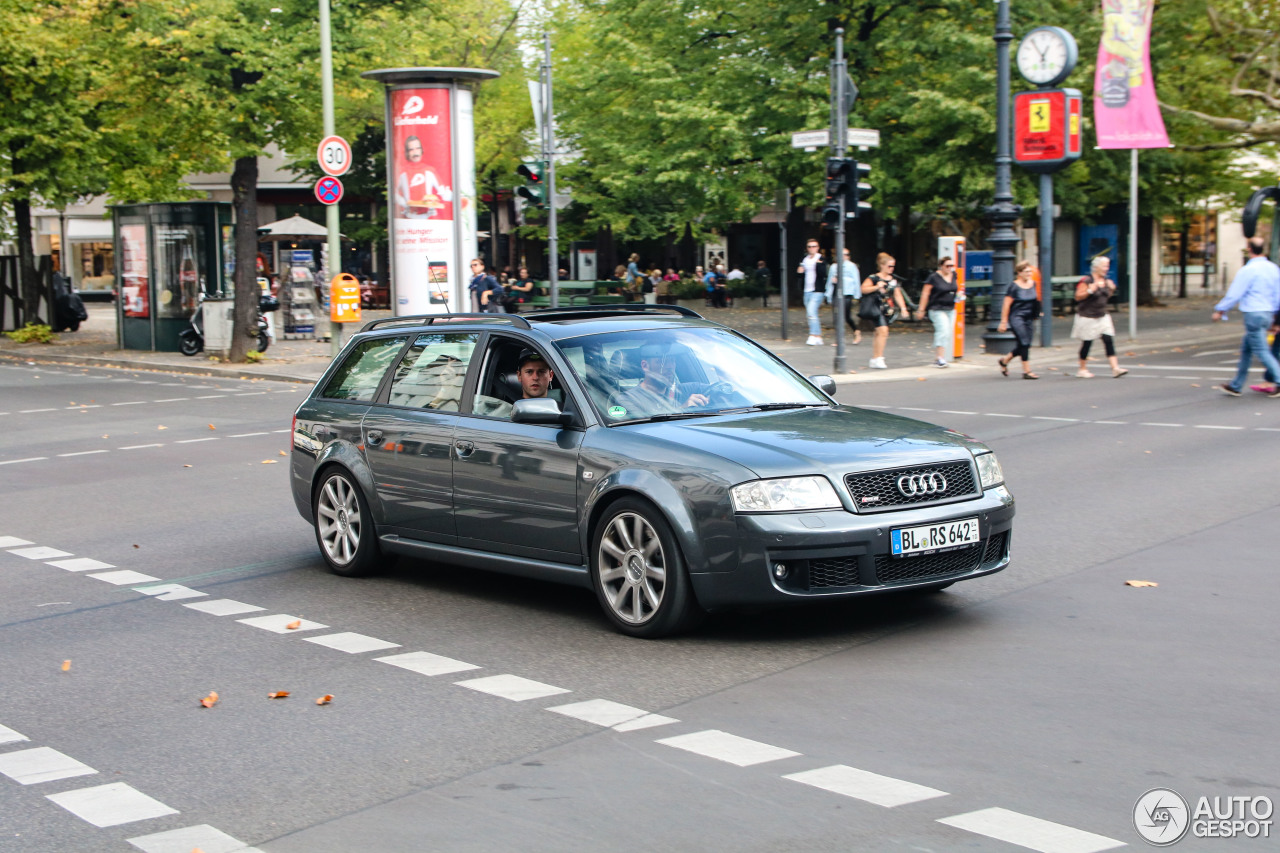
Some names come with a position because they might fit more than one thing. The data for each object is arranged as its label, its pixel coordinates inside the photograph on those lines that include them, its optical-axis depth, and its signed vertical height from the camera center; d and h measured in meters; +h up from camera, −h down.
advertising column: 25.31 +2.34
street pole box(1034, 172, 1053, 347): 27.16 +1.01
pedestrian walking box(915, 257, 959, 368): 23.38 +0.02
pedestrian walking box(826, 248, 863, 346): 26.39 +0.47
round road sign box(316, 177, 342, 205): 24.64 +2.12
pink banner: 25.42 +3.73
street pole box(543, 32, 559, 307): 24.61 +2.54
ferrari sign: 26.83 +3.20
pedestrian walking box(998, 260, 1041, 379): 20.83 -0.09
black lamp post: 25.98 +1.63
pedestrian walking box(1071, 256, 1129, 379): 20.75 -0.15
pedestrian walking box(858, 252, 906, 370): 23.81 +0.06
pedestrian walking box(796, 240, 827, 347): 27.02 +0.38
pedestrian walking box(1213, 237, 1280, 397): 17.36 +0.02
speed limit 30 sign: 23.91 +2.61
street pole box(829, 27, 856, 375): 22.16 +2.50
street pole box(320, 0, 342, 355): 24.67 +3.64
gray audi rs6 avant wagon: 6.39 -0.77
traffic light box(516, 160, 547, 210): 25.45 +2.34
